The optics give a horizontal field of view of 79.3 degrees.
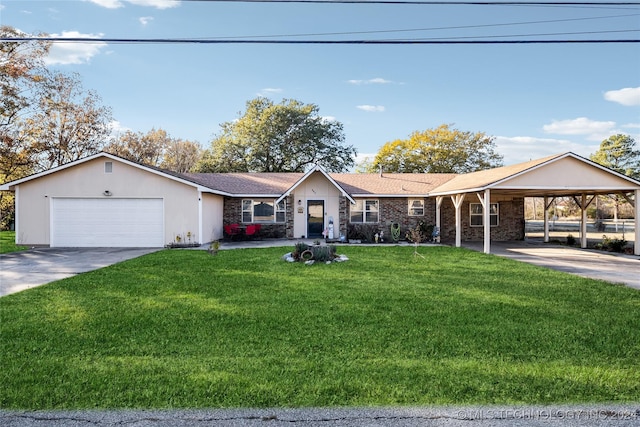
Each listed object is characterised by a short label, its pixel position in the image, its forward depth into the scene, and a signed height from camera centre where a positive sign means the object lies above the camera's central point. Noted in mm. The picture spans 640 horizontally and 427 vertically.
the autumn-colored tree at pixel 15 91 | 23594 +8333
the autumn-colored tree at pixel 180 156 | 41781 +6959
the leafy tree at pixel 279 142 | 35094 +7033
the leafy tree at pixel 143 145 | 34812 +7122
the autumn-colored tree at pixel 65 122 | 27656 +7556
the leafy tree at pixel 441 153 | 36906 +6129
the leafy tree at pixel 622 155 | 42344 +6619
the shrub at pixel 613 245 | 15742 -1287
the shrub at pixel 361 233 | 19275 -804
